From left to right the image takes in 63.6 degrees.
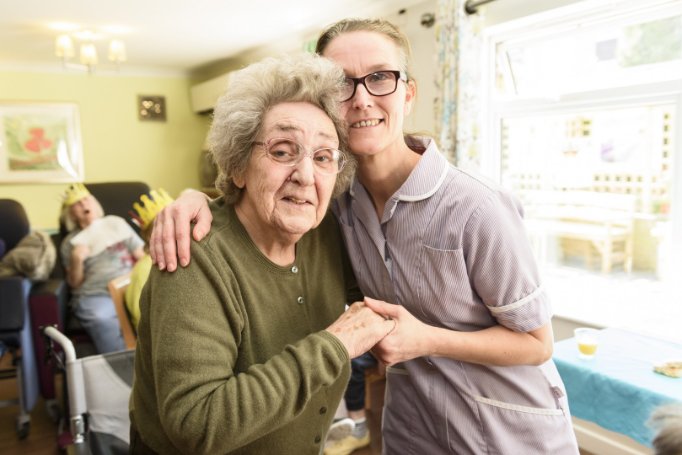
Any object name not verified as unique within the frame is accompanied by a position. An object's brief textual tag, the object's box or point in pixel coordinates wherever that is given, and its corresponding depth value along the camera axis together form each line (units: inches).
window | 112.7
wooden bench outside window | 127.5
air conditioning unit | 258.8
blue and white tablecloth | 74.9
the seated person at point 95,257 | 139.5
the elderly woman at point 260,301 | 33.3
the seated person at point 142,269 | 101.3
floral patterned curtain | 131.0
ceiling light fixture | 187.8
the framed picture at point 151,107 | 280.2
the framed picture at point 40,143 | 253.0
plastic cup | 85.8
